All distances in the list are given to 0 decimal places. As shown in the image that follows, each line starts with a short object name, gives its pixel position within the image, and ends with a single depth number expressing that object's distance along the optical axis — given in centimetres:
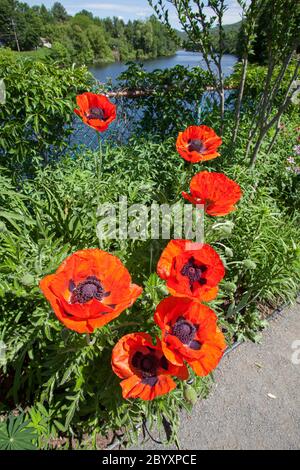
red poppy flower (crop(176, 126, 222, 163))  73
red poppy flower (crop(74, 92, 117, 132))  70
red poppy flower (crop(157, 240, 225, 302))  45
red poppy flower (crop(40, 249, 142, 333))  36
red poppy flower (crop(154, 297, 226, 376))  44
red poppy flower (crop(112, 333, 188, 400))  45
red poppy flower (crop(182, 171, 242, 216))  54
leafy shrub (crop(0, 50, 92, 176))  92
